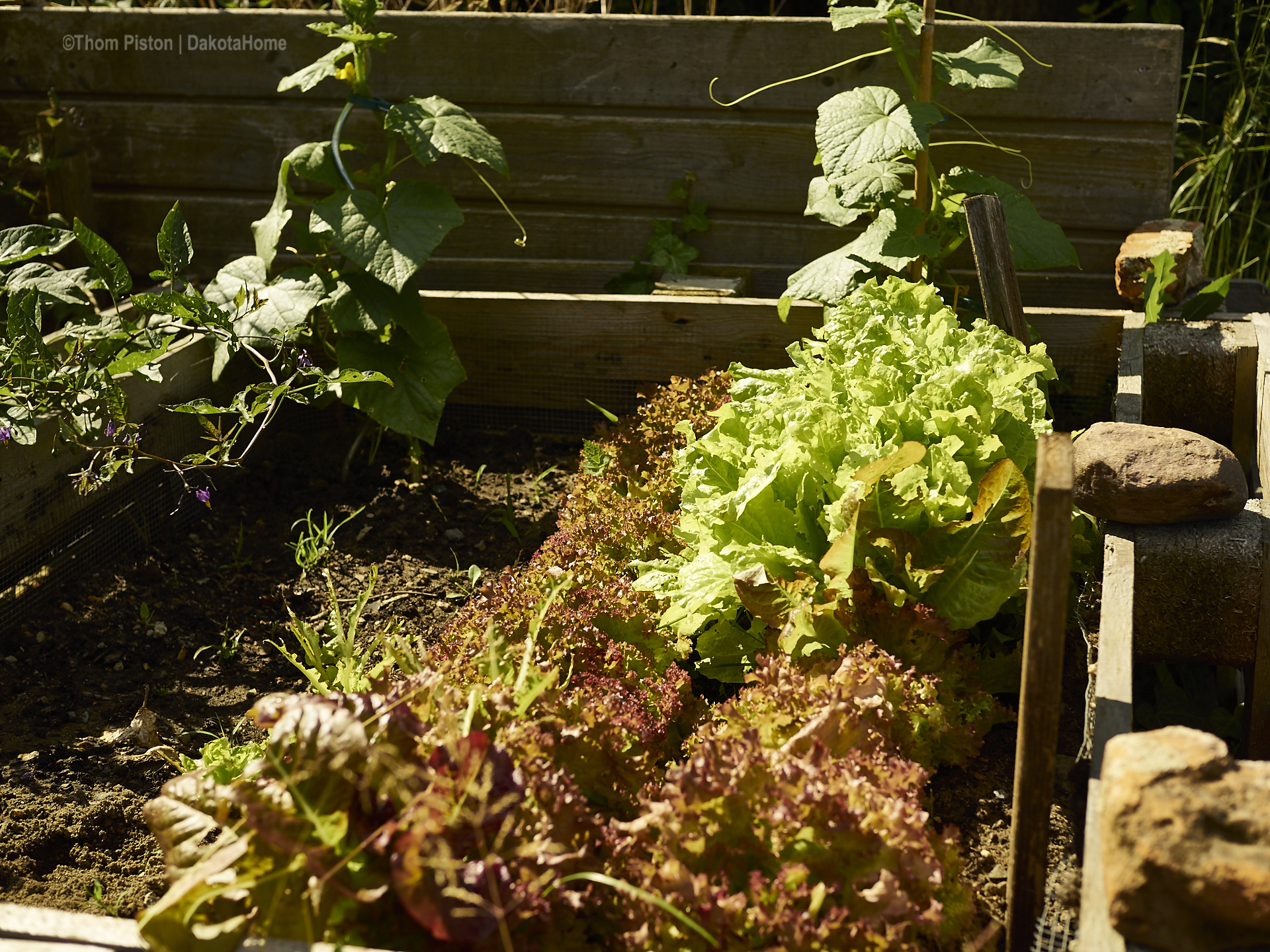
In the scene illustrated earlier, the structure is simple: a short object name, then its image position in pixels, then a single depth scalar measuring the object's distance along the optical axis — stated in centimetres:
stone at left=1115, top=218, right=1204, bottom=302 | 317
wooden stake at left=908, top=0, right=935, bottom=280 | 285
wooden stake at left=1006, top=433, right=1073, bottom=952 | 130
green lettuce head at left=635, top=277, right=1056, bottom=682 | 193
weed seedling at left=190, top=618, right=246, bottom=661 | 249
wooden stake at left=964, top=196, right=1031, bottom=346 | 254
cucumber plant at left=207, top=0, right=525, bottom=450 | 286
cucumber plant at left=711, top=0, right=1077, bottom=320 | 274
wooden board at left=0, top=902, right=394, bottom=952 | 125
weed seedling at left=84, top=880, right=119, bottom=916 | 180
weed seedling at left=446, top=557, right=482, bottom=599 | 272
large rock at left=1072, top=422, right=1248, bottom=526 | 218
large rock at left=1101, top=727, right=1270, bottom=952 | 118
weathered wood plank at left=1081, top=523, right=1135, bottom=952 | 127
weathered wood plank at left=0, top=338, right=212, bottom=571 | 255
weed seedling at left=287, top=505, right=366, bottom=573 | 269
